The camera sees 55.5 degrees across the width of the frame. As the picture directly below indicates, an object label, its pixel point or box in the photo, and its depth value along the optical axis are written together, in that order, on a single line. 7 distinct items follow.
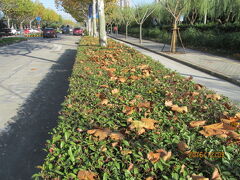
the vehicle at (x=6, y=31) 41.25
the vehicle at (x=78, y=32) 44.93
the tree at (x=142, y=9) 31.26
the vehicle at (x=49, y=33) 35.16
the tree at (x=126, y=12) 35.25
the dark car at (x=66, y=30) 55.47
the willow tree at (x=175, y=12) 14.45
